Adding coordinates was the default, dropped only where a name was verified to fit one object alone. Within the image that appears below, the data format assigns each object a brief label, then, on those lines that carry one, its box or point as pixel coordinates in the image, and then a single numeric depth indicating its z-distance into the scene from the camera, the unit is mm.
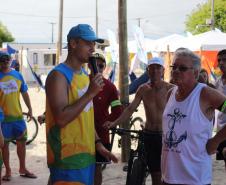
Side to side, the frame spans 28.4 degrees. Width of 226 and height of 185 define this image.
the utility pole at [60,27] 24766
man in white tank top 3008
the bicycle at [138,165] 4767
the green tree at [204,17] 52500
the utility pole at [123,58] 7734
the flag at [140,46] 15553
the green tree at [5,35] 70700
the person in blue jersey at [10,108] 6535
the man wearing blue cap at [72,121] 2904
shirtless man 4918
